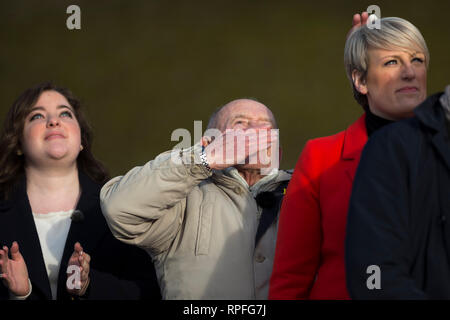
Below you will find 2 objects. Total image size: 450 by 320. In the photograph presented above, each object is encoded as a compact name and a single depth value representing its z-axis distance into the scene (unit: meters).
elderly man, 4.57
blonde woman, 4.02
